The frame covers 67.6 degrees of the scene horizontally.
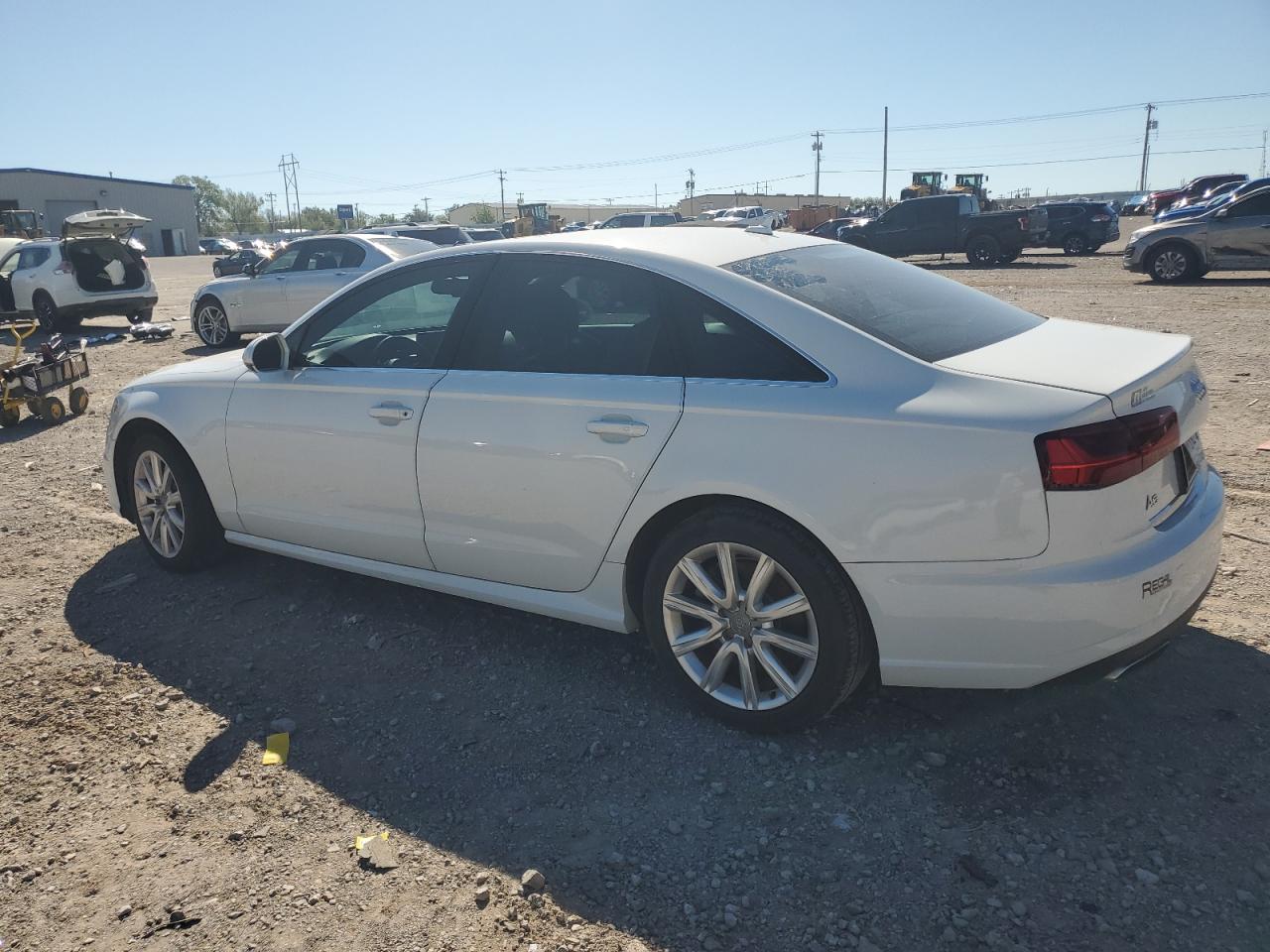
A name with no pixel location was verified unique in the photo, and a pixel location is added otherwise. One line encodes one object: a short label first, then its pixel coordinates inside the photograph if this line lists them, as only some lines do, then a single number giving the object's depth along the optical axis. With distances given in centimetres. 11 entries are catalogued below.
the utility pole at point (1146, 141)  10344
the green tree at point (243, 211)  13262
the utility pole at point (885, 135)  8469
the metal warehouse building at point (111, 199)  6638
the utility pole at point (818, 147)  9695
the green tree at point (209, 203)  13025
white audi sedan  267
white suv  1638
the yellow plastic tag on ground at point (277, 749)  327
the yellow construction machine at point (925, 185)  4347
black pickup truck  2550
